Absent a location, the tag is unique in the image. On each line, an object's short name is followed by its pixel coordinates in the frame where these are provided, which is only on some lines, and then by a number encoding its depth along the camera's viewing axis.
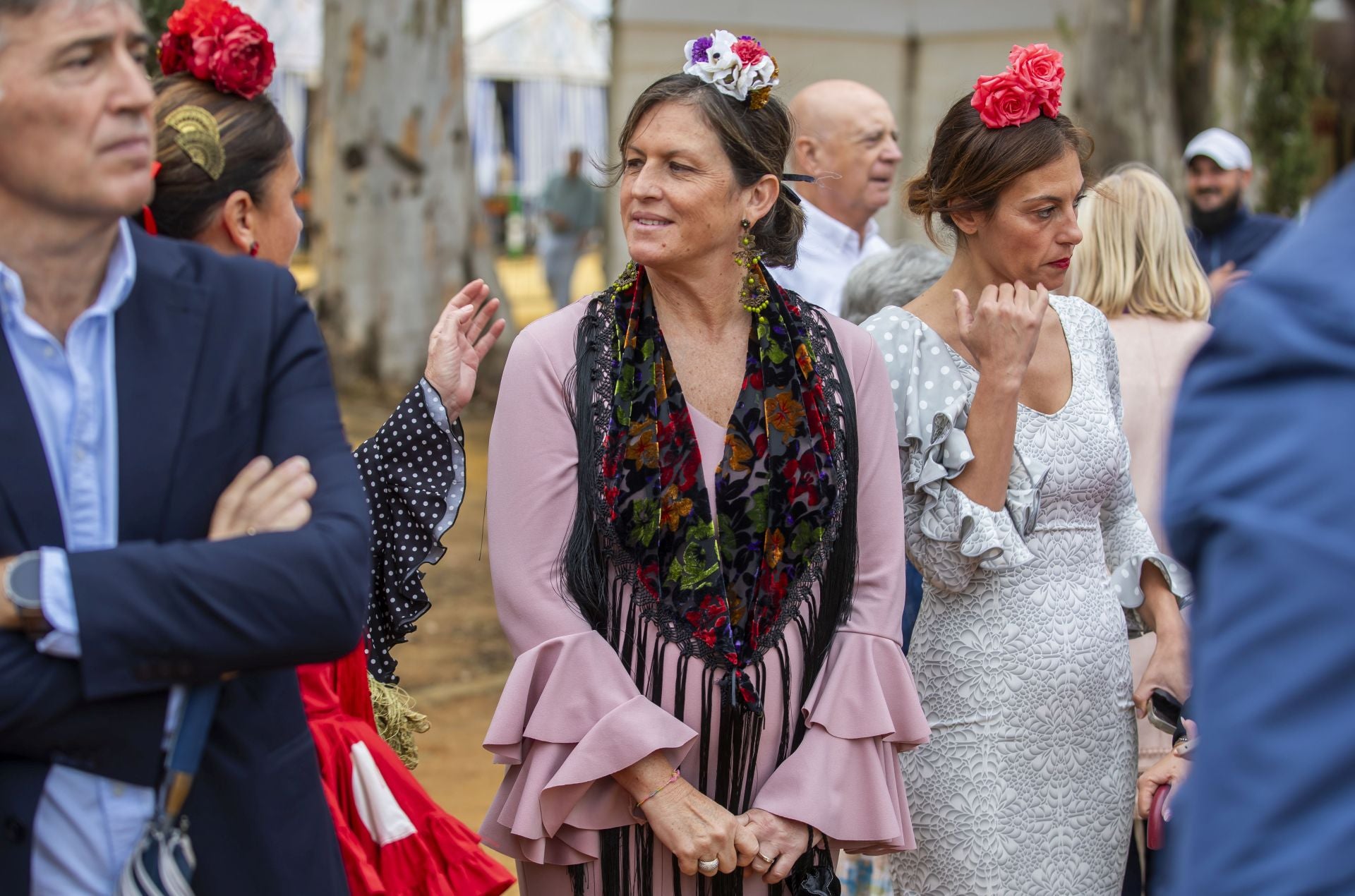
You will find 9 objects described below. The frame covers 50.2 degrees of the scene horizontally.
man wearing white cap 7.73
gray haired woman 4.31
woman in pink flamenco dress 2.65
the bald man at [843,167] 5.50
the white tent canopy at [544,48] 21.19
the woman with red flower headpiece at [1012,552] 3.09
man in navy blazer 1.72
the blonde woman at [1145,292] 4.16
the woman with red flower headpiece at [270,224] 2.60
